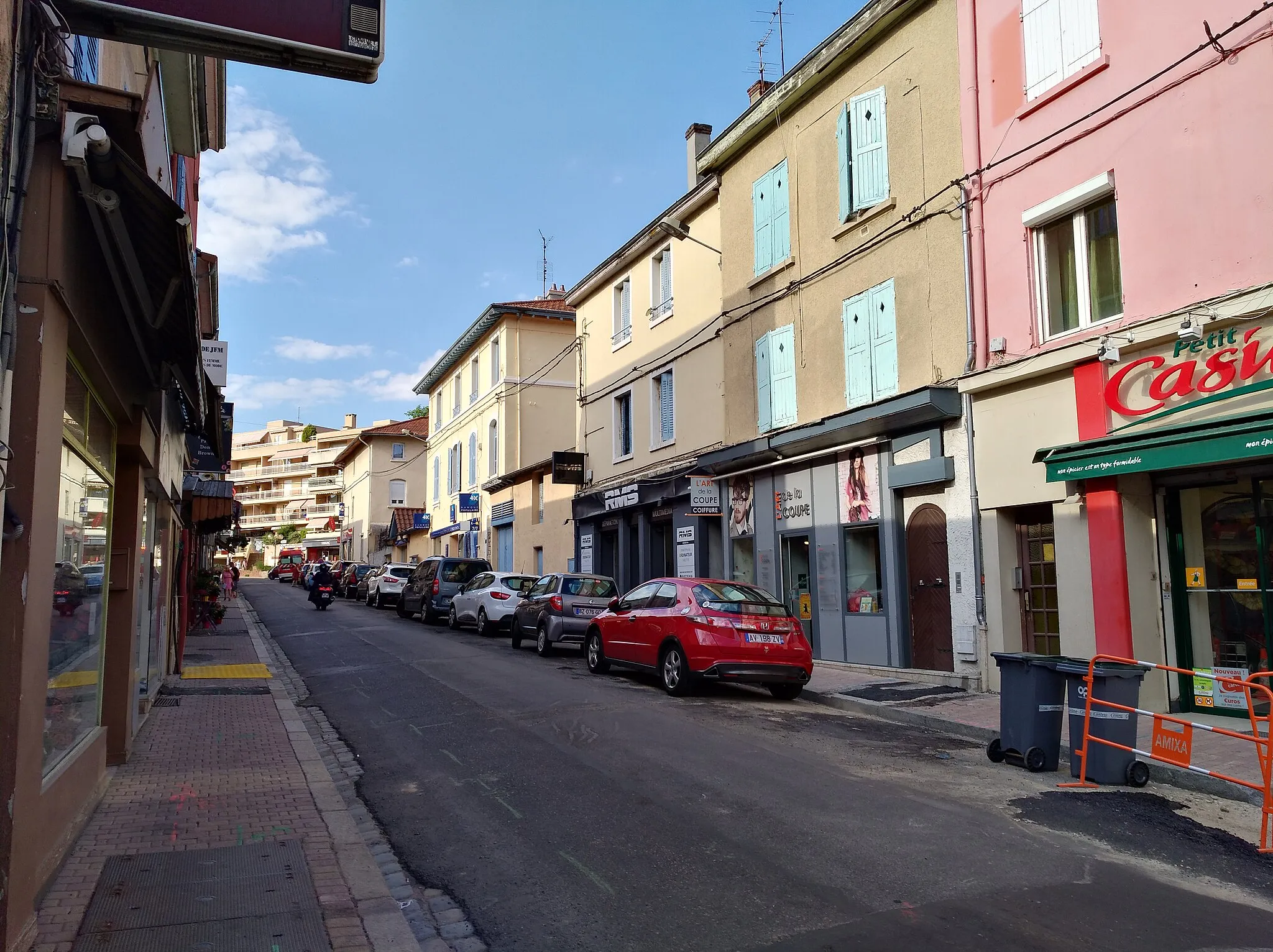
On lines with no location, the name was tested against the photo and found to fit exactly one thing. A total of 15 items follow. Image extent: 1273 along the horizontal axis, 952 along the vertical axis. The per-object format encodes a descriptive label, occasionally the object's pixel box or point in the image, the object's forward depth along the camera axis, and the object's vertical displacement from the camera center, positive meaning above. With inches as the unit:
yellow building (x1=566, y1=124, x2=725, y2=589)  819.4 +175.2
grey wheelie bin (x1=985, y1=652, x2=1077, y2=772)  323.9 -46.5
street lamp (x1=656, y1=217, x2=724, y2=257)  800.3 +297.1
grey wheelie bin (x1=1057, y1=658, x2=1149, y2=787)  303.1 -47.8
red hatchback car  472.7 -32.0
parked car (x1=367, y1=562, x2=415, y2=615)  1296.8 -7.1
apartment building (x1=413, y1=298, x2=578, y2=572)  1327.5 +233.1
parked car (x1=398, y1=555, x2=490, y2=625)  1013.2 -5.9
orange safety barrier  245.3 -50.6
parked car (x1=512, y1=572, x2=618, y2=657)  690.8 -22.8
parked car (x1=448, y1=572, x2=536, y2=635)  875.4 -20.1
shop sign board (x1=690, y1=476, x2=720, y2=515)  754.8 +60.6
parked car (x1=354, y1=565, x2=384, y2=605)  1455.5 -7.5
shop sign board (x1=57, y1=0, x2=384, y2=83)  160.7 +92.4
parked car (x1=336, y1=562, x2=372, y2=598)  1608.0 +2.0
